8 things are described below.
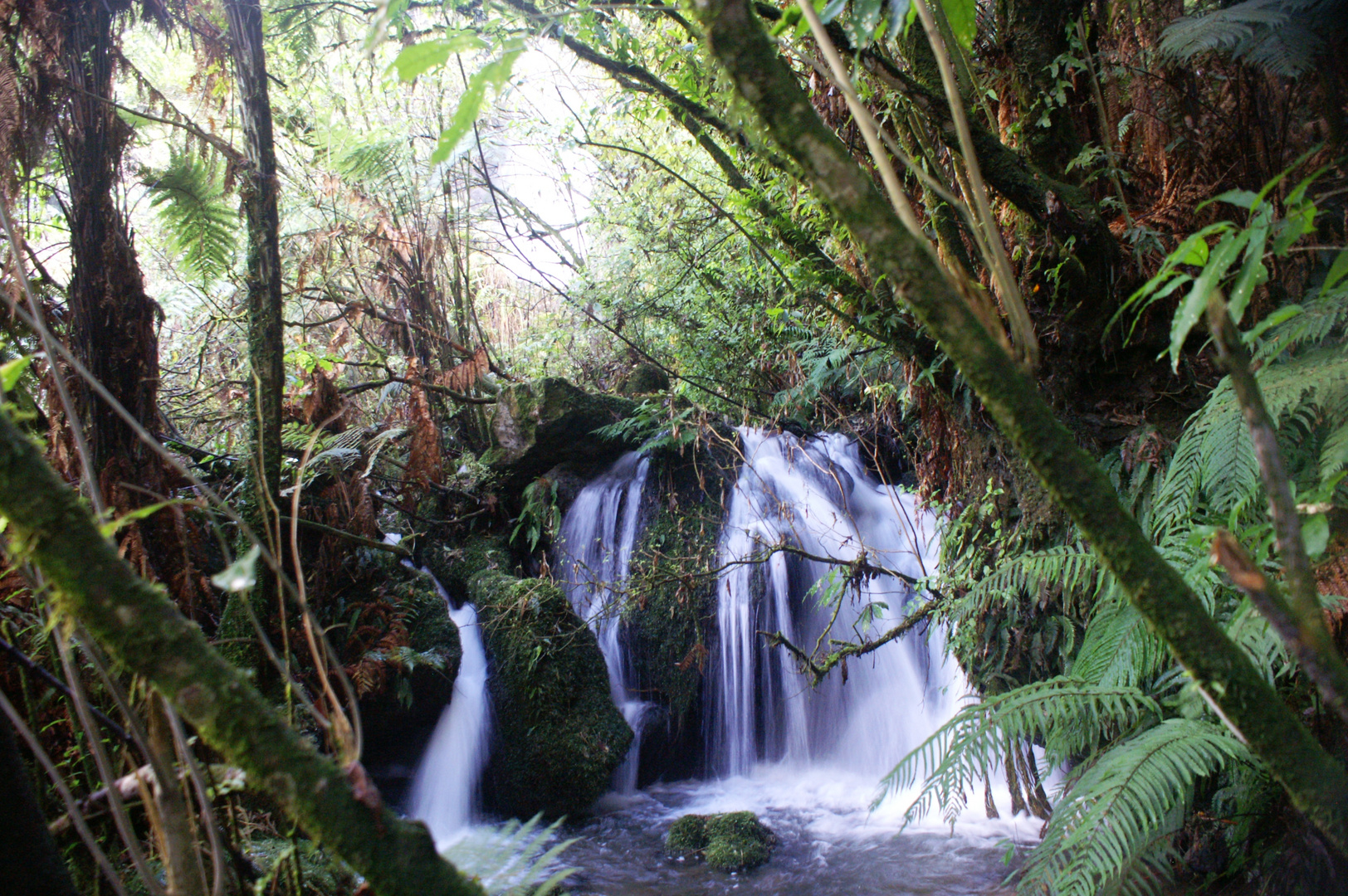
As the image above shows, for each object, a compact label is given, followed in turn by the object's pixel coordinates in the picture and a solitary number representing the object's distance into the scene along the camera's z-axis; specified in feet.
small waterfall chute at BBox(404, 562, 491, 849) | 15.88
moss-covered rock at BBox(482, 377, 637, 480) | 22.27
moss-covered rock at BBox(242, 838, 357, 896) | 3.56
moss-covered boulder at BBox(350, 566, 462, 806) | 14.66
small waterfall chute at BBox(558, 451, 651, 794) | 19.22
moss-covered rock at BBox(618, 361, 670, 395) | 26.76
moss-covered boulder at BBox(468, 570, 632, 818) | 15.93
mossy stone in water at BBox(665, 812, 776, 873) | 12.90
